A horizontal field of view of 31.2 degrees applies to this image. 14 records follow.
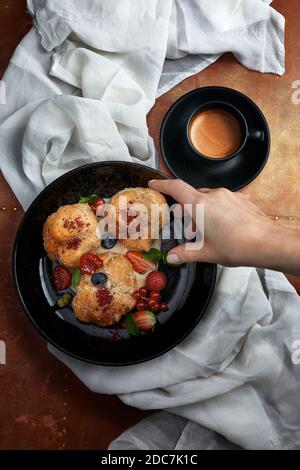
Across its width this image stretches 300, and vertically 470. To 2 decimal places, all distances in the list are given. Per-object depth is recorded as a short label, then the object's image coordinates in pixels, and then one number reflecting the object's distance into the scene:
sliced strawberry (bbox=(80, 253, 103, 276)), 0.93
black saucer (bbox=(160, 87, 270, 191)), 0.99
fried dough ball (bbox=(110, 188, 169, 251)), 0.94
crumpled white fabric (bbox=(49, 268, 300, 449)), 0.95
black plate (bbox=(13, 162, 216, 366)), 0.94
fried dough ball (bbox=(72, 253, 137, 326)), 0.92
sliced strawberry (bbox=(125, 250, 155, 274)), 0.95
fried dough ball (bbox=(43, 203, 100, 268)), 0.93
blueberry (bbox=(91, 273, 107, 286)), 0.91
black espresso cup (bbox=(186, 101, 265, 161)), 1.00
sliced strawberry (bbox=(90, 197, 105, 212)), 0.97
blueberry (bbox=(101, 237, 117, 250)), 0.97
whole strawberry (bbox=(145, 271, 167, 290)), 0.95
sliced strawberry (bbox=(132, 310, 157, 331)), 0.95
